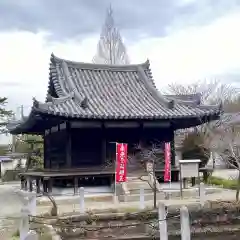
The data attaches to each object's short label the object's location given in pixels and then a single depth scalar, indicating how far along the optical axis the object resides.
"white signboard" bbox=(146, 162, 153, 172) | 21.63
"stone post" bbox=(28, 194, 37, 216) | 15.85
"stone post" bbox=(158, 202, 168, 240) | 10.75
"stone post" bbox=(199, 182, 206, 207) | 19.68
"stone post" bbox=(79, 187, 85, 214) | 16.77
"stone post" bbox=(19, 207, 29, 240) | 9.44
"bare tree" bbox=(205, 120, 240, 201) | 31.94
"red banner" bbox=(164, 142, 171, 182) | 20.92
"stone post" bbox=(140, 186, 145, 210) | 17.92
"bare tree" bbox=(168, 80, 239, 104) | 51.59
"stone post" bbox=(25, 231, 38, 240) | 7.27
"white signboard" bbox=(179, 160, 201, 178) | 21.22
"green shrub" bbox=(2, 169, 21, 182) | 46.86
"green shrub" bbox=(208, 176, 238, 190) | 27.41
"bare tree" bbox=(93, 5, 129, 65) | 61.84
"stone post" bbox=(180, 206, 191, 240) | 10.15
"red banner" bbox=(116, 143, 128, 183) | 19.66
